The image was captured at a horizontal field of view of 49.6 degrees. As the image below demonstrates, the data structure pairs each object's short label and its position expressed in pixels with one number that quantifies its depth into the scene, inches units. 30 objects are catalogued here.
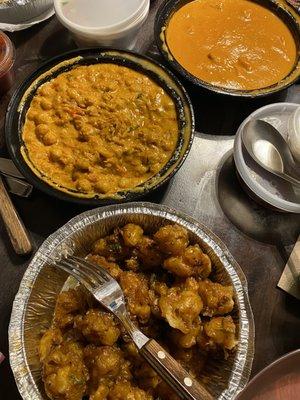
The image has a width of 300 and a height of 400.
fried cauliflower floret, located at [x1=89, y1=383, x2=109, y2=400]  8.9
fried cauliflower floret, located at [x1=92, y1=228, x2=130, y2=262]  10.9
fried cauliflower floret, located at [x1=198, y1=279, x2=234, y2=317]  10.0
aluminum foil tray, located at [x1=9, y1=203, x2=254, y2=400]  9.6
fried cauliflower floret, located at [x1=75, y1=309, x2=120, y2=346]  9.3
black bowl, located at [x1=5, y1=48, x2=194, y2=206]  11.9
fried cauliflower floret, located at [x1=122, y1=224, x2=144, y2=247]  10.6
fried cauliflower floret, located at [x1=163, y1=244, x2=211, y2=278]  10.2
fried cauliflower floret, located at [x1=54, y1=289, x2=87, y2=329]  10.2
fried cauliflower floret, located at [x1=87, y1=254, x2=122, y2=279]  10.5
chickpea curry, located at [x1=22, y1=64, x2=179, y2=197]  12.4
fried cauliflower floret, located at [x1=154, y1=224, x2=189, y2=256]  10.3
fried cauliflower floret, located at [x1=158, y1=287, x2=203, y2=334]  9.5
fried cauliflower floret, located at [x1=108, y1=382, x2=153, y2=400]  8.9
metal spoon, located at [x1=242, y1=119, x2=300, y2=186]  13.8
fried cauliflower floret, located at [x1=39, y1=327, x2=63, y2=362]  9.7
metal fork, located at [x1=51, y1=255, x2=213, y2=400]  8.1
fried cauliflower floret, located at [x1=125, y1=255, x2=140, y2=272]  10.8
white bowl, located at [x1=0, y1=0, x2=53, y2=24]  15.3
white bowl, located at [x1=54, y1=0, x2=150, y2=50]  14.4
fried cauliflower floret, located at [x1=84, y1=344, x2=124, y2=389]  9.0
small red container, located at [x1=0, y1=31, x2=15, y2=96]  14.0
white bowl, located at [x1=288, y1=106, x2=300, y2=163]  13.7
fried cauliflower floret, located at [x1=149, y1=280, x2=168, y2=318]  9.9
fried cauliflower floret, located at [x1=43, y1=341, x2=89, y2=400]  8.8
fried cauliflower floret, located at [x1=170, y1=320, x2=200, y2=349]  9.6
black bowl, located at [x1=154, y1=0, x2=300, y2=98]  13.9
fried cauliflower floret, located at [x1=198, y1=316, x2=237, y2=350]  9.6
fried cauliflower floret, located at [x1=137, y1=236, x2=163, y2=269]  10.7
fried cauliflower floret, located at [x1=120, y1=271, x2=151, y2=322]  9.8
